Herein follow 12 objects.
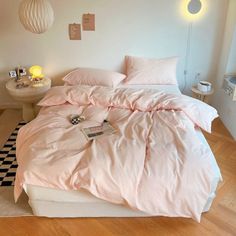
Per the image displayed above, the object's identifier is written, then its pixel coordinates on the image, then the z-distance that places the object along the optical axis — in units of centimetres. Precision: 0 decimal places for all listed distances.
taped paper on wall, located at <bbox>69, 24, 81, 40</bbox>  296
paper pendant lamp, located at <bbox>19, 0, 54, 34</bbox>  244
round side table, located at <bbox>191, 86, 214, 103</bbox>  295
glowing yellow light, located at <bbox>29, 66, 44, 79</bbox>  288
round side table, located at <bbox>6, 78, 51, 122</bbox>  269
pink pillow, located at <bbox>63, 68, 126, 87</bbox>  283
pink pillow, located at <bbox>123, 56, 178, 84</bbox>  290
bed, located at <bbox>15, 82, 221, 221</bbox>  159
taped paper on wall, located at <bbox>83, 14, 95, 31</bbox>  292
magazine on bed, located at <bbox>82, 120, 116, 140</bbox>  184
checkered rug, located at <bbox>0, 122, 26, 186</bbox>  210
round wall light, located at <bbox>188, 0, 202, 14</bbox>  284
